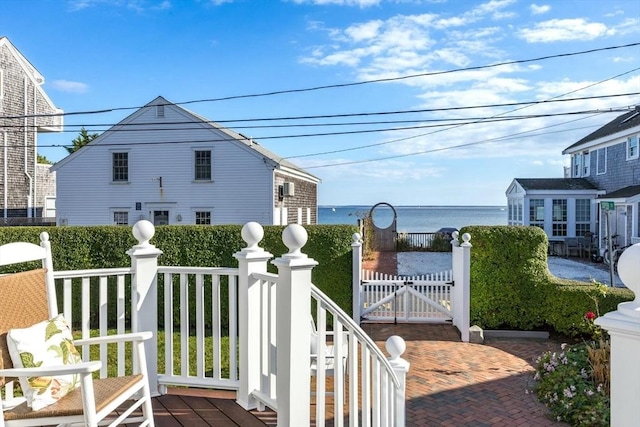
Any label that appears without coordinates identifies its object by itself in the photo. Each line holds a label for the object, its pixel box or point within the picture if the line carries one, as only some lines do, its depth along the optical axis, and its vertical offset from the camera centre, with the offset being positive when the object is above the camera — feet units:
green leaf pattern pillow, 6.90 -2.50
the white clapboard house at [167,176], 49.11 +4.32
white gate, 25.34 -5.45
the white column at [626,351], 3.41 -1.16
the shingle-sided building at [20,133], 53.67 +10.56
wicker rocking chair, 6.46 -2.54
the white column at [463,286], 22.91 -4.28
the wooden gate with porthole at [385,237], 61.46 -3.81
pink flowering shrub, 13.06 -6.21
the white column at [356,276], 24.88 -3.89
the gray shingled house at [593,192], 51.11 +2.69
